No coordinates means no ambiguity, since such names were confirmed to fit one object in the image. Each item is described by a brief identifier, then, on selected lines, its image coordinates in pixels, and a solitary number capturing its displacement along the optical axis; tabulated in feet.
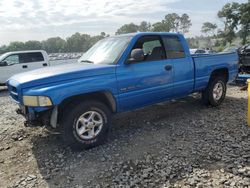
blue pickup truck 9.91
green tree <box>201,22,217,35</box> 177.41
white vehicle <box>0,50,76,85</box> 30.10
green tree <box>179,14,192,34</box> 202.84
